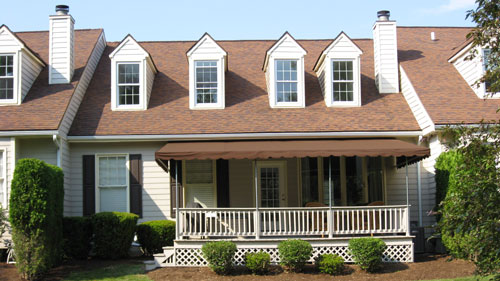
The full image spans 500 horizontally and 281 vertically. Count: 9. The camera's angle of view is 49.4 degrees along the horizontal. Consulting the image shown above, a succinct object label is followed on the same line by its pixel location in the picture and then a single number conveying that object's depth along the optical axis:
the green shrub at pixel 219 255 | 12.63
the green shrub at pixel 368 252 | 12.77
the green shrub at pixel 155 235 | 14.52
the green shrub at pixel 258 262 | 12.69
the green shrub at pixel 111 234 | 13.91
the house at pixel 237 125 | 14.81
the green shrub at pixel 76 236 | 14.03
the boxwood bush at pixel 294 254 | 12.71
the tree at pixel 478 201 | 7.73
